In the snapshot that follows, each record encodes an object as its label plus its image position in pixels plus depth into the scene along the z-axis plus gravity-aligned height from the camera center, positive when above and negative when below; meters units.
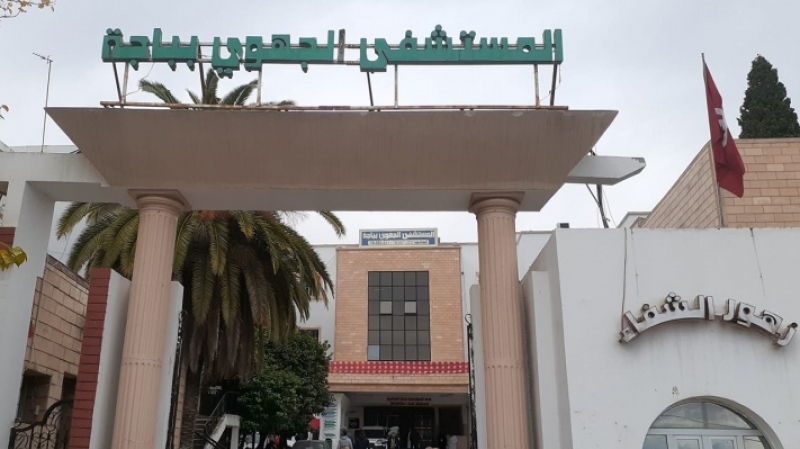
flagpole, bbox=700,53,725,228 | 13.70 +4.36
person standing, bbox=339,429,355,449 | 16.70 +0.30
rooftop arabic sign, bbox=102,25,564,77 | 10.30 +5.33
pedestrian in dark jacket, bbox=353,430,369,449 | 26.30 +0.49
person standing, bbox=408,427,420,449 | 37.31 +0.89
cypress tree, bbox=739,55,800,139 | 22.47 +10.12
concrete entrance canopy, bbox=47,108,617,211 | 10.27 +4.13
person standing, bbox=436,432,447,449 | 36.67 +0.69
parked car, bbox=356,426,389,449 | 37.22 +1.14
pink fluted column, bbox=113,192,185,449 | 10.12 +1.77
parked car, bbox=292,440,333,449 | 24.17 +0.39
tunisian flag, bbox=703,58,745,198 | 11.23 +4.38
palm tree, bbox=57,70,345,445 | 17.52 +4.37
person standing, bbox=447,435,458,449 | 30.98 +0.59
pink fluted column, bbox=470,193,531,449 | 10.04 +1.77
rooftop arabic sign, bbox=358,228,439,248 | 37.47 +10.50
